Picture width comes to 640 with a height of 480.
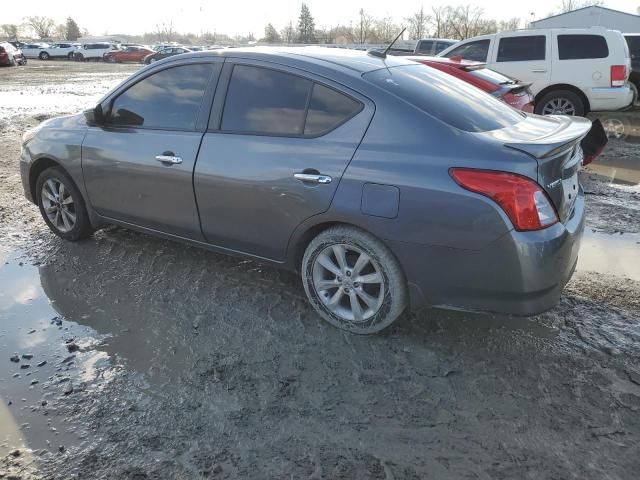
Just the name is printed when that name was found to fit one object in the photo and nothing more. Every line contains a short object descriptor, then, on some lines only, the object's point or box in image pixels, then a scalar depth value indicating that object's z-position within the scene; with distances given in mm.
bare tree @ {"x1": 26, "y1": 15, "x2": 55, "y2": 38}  120375
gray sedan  2730
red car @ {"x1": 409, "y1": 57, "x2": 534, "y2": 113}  7254
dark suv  12695
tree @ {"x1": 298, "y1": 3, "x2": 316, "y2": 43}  95625
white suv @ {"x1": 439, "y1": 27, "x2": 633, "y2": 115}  10141
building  43688
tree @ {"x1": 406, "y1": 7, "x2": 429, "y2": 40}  77750
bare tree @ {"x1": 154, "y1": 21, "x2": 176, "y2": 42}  133625
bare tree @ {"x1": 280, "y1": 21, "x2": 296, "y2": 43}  100581
